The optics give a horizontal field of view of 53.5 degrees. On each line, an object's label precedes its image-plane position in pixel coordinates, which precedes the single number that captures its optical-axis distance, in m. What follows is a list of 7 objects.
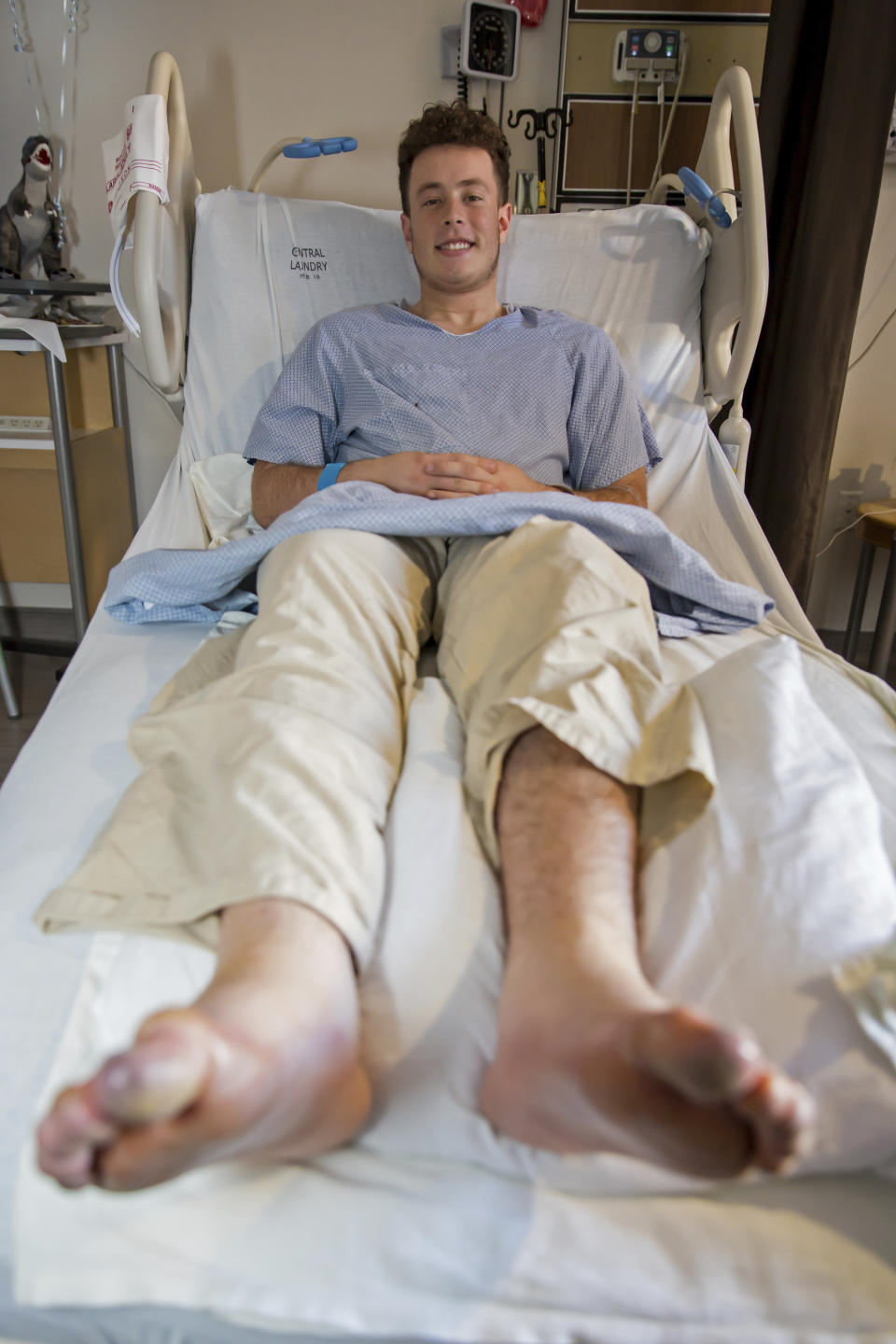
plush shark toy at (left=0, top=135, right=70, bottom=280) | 1.97
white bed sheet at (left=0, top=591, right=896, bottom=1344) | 0.50
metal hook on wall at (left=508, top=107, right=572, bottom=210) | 2.07
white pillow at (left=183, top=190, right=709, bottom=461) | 1.67
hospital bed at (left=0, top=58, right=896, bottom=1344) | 0.50
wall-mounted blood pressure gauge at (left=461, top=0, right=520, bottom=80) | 1.94
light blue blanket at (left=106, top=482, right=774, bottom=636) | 1.11
